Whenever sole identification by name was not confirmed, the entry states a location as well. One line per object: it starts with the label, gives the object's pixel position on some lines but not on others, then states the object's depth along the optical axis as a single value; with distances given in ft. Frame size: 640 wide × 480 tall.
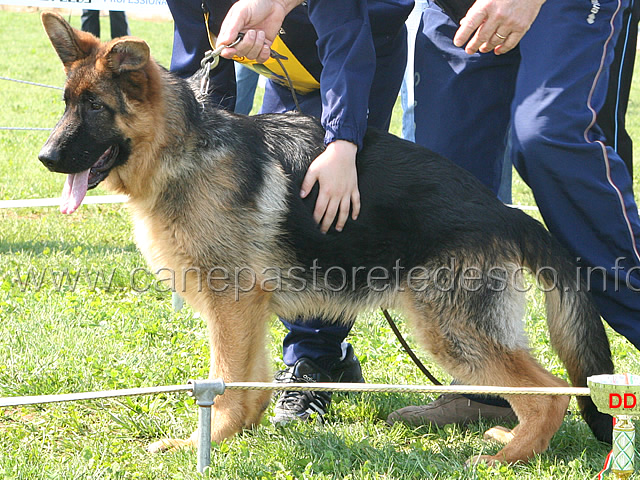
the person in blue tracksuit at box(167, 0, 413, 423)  19.42
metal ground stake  15.61
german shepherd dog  18.79
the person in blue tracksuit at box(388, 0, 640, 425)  18.17
